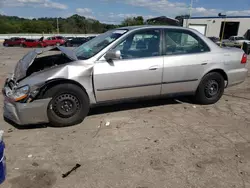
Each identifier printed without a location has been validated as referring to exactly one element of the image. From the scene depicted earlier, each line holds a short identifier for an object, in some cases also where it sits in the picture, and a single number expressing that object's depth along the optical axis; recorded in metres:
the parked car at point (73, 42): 32.38
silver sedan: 3.72
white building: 40.97
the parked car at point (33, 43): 32.53
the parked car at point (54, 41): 34.31
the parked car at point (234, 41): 29.23
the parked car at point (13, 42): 33.31
